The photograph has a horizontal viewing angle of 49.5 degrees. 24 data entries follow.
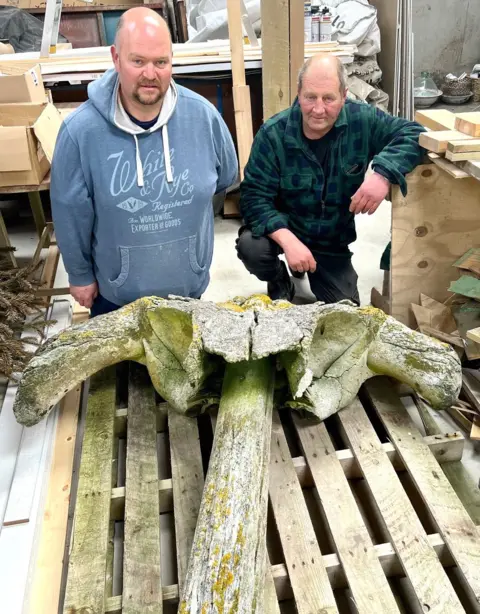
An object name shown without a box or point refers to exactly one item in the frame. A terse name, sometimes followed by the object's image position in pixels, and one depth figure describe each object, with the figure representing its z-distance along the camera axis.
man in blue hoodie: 2.12
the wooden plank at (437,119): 2.63
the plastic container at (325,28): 5.53
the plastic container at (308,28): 5.59
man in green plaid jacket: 2.61
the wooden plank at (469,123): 2.36
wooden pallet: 1.64
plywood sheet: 2.70
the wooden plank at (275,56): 3.90
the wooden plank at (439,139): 2.38
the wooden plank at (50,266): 3.65
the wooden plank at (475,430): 2.24
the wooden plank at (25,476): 1.94
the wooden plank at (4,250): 3.48
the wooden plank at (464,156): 2.25
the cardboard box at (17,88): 3.33
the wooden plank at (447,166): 2.28
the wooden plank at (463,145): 2.25
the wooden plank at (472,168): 2.16
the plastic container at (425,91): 7.48
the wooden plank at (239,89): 4.14
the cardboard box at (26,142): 2.93
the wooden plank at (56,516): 1.72
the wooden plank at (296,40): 3.85
